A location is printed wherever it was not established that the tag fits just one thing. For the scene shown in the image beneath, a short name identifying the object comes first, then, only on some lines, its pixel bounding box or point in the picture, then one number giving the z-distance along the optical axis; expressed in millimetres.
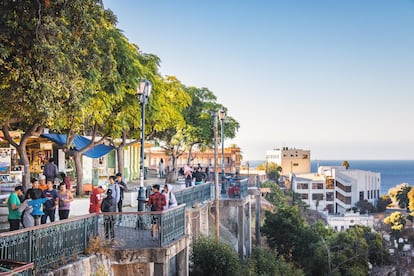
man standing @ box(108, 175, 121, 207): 12647
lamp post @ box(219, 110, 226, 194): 23903
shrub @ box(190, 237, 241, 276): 17703
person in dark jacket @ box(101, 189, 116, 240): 11109
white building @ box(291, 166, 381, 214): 91125
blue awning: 20578
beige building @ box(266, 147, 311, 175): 122188
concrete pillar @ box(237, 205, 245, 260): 25219
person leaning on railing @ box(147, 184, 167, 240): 13047
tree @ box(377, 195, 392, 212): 94062
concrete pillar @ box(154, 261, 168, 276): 11078
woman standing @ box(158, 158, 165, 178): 38894
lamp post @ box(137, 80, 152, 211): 13219
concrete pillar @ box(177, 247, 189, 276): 13281
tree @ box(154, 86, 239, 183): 37562
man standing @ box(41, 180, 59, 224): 11438
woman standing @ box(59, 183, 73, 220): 11680
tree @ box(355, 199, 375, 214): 90000
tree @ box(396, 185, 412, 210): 94688
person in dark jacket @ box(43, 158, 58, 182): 16472
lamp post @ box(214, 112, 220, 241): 20719
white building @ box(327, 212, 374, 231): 69625
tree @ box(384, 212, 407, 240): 62906
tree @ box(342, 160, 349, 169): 102356
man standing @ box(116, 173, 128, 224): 13967
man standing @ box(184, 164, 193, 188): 24906
